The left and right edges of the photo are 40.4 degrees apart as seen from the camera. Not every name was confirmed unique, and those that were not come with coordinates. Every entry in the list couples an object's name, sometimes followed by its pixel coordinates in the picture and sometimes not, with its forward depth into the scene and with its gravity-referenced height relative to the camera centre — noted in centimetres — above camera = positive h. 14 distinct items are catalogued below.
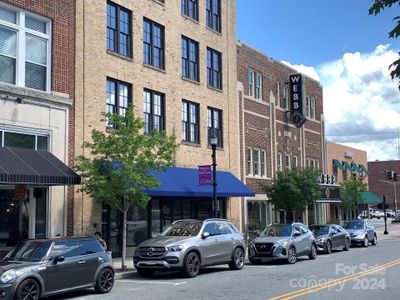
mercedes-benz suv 1567 -150
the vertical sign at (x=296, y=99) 3797 +692
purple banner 2256 +97
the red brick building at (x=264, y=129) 3244 +451
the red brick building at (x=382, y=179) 11512 +380
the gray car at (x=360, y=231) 2952 -191
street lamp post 2170 +73
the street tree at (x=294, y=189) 2928 +46
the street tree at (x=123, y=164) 1738 +115
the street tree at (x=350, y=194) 4334 +24
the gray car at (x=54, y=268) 1116 -151
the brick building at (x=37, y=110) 1750 +306
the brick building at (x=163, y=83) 2086 +523
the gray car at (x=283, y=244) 2008 -175
